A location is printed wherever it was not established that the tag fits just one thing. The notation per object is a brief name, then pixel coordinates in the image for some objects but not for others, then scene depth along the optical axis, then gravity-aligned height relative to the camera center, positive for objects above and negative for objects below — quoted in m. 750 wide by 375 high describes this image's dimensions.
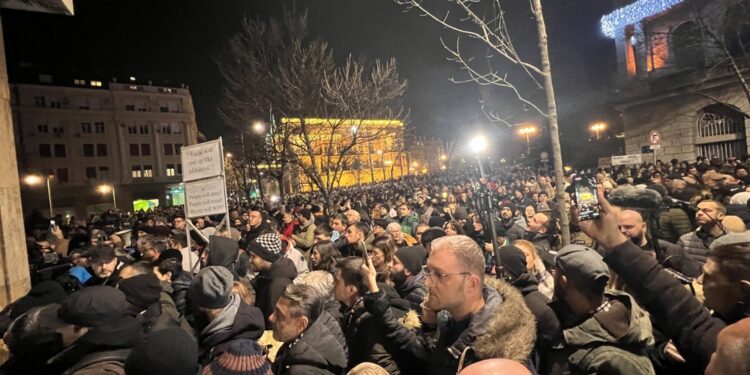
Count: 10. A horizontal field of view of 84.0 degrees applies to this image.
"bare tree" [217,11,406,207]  14.62 +3.62
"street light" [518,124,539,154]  56.03 +5.71
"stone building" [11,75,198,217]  55.84 +10.26
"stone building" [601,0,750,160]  22.97 +4.28
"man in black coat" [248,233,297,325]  4.62 -0.90
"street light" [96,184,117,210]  57.97 +2.84
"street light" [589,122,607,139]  47.83 +3.99
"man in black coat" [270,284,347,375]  2.76 -1.03
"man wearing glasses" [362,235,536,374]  2.21 -0.79
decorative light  25.35 +9.34
